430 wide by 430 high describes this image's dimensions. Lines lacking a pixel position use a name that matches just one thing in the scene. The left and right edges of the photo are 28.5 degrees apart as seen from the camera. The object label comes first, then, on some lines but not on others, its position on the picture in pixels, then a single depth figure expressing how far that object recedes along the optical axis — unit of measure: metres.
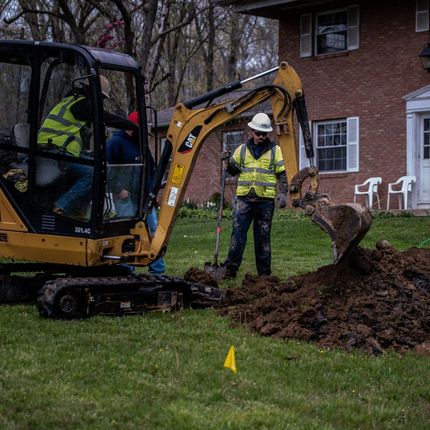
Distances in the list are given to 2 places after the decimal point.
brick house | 22.06
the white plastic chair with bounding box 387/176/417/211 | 21.72
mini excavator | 8.73
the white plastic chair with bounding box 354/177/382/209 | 22.45
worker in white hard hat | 11.33
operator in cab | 8.84
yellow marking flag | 6.65
